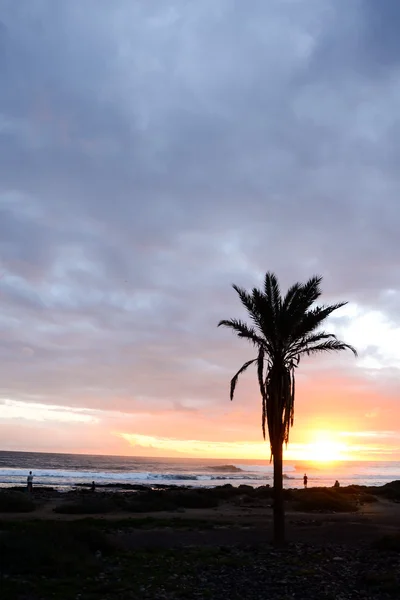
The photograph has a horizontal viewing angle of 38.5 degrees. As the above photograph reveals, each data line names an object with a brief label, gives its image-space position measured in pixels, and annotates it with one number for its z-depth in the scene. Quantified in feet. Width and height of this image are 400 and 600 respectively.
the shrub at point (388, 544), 59.62
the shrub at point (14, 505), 102.78
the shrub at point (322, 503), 115.85
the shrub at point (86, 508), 100.68
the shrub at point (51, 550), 43.96
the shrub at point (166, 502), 109.70
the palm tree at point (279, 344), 61.36
